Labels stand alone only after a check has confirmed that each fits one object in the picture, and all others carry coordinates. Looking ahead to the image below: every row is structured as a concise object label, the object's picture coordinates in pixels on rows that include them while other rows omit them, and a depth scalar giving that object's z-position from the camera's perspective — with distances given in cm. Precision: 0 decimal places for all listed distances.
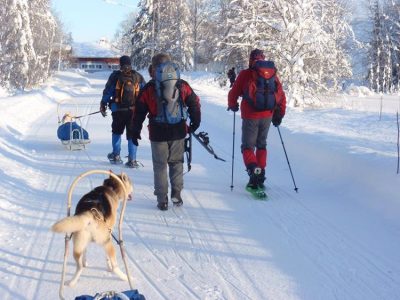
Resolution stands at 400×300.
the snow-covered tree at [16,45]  2897
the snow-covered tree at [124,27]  8491
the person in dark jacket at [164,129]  598
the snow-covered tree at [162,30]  4925
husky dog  343
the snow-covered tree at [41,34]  3375
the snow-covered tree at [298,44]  2161
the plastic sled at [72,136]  998
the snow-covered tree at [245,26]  2253
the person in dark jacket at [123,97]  848
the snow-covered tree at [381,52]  5219
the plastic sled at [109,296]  292
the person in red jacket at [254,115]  673
